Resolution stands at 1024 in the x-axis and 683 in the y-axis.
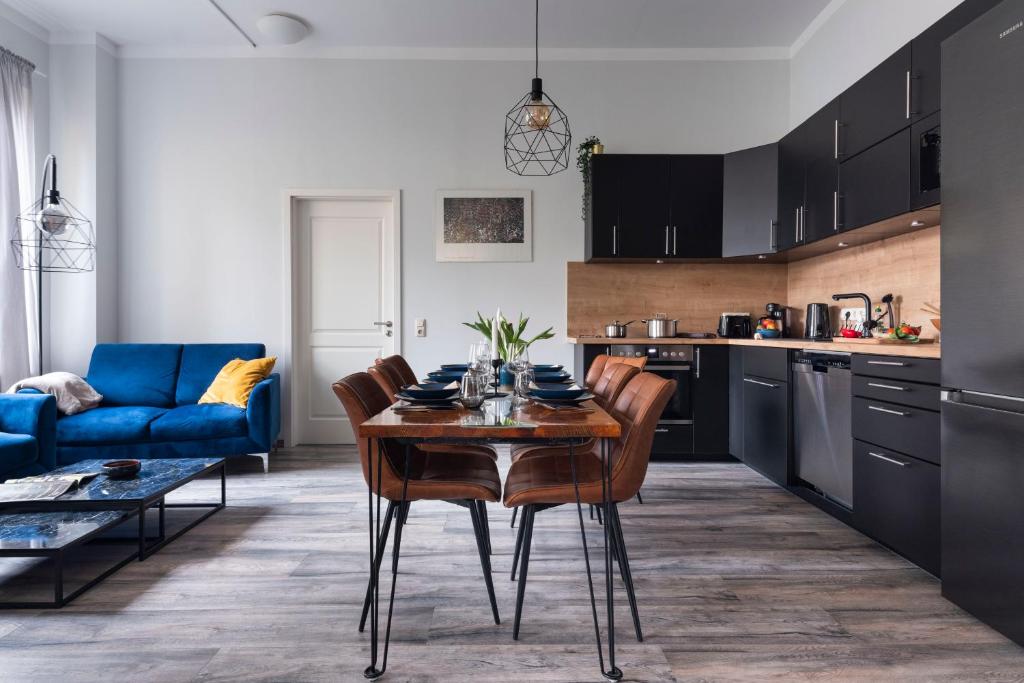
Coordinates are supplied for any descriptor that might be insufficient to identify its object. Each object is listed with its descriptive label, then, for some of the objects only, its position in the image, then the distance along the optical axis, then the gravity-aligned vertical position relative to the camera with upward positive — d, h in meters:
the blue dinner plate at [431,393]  2.03 -0.22
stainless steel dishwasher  2.94 -0.49
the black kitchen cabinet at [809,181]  3.44 +0.94
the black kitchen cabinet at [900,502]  2.29 -0.72
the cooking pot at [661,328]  4.60 +0.02
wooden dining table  1.67 -0.29
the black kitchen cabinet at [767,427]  3.58 -0.62
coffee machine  4.66 +0.12
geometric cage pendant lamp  4.79 +1.51
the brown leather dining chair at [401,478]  1.89 -0.52
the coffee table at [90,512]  2.12 -0.76
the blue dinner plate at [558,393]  2.05 -0.22
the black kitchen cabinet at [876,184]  2.77 +0.75
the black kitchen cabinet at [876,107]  2.77 +1.14
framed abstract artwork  4.85 +0.86
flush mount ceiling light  4.28 +2.22
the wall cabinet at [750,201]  4.11 +0.94
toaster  4.70 +0.05
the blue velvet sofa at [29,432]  3.04 -0.55
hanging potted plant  4.62 +1.40
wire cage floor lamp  4.11 +0.62
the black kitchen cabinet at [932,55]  2.40 +1.21
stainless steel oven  4.36 -0.47
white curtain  4.04 +0.89
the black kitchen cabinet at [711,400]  4.38 -0.51
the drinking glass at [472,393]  2.00 -0.21
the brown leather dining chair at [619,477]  1.87 -0.51
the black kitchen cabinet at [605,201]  4.52 +0.99
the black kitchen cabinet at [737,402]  4.20 -0.51
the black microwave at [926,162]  2.57 +0.76
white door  4.93 +0.25
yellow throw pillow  4.16 -0.37
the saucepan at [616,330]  4.62 +0.01
